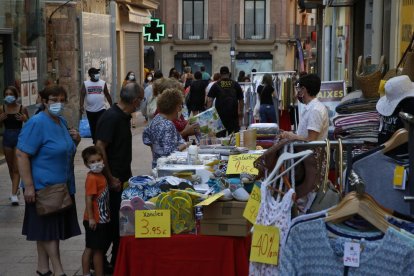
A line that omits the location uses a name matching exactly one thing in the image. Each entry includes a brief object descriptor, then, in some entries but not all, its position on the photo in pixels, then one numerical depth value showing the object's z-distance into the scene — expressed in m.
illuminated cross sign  35.69
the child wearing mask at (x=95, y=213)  6.41
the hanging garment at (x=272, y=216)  4.25
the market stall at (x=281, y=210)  3.72
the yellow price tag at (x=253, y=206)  4.71
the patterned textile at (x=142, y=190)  5.72
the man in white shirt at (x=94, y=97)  13.69
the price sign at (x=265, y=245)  4.29
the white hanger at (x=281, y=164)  4.40
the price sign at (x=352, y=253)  3.65
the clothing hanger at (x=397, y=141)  4.31
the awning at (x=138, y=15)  26.38
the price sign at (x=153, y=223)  5.42
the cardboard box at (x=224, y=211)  5.39
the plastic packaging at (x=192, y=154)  6.83
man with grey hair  6.74
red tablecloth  5.45
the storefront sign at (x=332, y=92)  10.61
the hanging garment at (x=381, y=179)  4.16
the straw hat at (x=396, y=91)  5.24
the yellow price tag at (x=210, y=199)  5.27
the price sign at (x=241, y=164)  6.05
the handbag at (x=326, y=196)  4.35
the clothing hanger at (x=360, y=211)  3.68
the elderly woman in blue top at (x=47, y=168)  6.33
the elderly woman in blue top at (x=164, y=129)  7.56
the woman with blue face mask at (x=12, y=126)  9.86
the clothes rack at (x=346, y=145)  4.39
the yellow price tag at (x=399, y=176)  4.13
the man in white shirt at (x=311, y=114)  7.07
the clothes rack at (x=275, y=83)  16.28
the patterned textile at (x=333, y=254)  3.59
